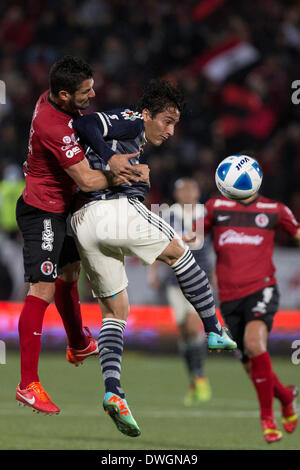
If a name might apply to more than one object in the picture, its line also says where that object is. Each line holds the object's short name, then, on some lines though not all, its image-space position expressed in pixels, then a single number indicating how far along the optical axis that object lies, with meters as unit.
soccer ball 14.09
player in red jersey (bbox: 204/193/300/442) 17.59
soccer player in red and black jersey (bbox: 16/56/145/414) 12.64
